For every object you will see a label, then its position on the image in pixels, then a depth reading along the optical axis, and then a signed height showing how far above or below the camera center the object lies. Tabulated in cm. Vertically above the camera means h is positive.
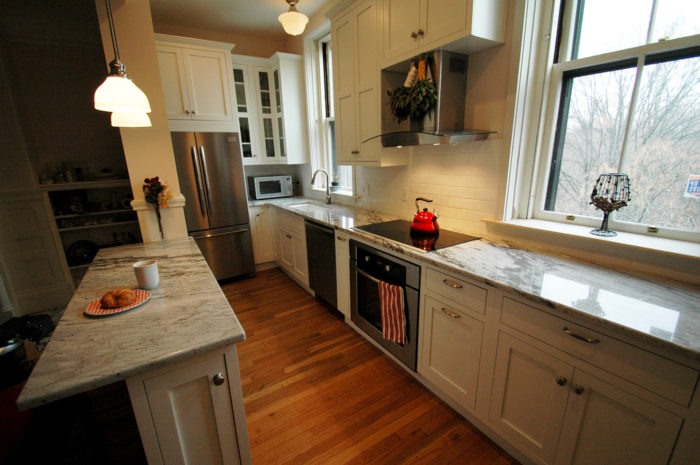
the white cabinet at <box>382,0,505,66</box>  162 +80
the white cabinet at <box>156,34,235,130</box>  312 +92
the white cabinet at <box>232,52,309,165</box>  376 +73
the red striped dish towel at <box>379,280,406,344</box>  190 -97
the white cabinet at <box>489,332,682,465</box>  98 -97
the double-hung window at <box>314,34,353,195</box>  369 +53
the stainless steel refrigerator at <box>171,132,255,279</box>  322 -35
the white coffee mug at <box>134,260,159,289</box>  137 -49
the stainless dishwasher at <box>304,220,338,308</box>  267 -91
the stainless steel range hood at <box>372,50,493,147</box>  181 +31
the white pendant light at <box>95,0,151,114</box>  128 +32
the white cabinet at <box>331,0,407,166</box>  234 +65
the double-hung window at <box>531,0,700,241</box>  135 +23
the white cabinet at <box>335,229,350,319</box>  245 -91
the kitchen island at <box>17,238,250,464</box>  87 -58
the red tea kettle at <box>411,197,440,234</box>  203 -42
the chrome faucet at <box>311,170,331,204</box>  362 -29
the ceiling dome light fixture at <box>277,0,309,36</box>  231 +112
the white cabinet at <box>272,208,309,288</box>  320 -93
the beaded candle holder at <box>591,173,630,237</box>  148 -18
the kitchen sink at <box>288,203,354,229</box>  263 -50
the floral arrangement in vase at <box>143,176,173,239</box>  217 -19
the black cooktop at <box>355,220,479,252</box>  187 -51
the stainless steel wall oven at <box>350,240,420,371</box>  184 -89
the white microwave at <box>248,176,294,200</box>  402 -30
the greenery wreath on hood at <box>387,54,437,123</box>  188 +45
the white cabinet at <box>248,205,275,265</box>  387 -90
